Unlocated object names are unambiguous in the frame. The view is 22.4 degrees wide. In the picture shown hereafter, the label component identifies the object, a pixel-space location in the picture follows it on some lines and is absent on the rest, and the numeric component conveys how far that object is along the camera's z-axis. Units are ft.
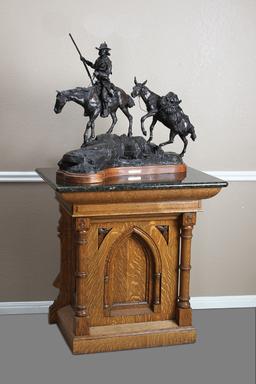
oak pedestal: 10.06
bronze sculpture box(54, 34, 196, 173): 10.17
